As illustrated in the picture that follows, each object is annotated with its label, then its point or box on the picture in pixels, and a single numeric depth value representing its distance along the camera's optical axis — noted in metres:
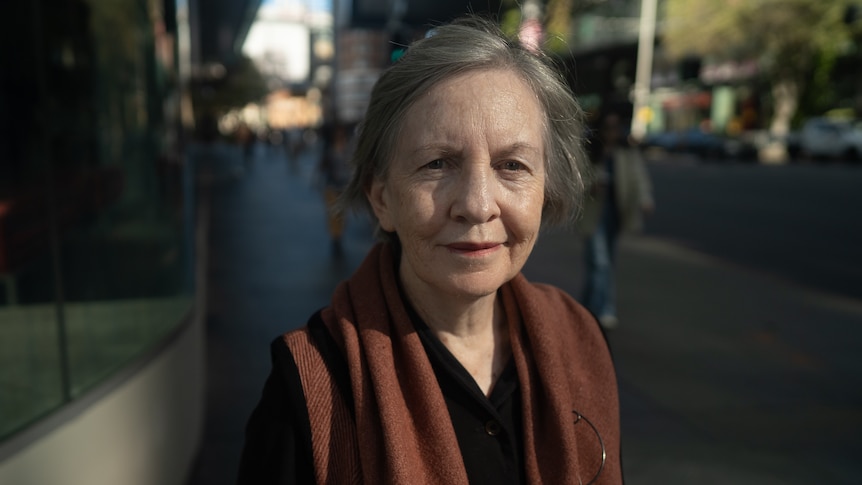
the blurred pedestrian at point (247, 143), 32.91
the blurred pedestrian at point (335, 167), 10.06
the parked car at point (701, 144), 38.28
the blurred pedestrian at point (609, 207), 6.64
